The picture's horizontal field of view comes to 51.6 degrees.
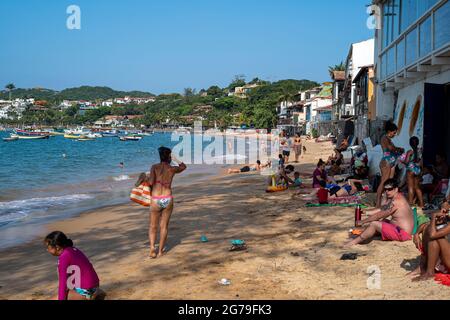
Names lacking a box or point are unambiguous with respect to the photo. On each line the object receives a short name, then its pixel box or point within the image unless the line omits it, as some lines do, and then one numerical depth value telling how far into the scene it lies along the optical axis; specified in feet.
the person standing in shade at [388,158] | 28.71
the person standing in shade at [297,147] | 90.17
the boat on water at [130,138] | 334.83
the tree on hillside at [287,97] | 296.92
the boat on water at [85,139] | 332.88
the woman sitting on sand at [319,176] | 39.76
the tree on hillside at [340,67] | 223.38
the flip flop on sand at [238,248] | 24.11
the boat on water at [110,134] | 428.56
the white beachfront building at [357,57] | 124.16
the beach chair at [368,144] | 44.66
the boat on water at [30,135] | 346.54
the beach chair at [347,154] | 71.37
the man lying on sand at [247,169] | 78.70
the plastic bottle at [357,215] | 25.18
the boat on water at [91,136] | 332.66
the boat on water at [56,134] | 441.31
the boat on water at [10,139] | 323.16
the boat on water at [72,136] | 350.84
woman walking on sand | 23.53
